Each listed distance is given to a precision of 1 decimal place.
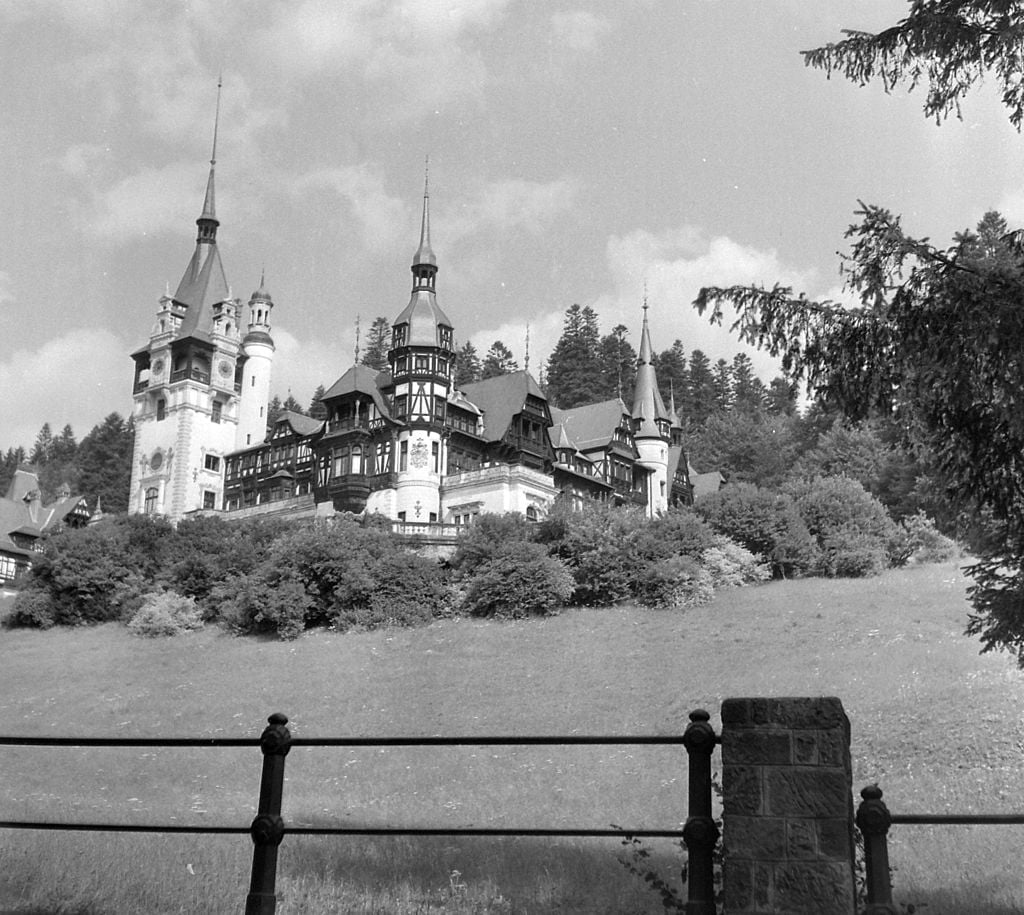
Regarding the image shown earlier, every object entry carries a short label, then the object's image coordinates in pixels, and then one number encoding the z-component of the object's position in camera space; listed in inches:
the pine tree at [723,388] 4571.9
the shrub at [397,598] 1673.2
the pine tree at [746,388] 4493.1
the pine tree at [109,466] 3951.8
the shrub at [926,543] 1930.4
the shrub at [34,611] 1897.1
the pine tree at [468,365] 4125.0
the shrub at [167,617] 1754.4
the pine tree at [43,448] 5329.7
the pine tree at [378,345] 4330.7
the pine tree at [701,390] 4414.4
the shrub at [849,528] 1836.9
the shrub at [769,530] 1843.0
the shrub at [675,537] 1737.2
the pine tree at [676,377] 4394.7
